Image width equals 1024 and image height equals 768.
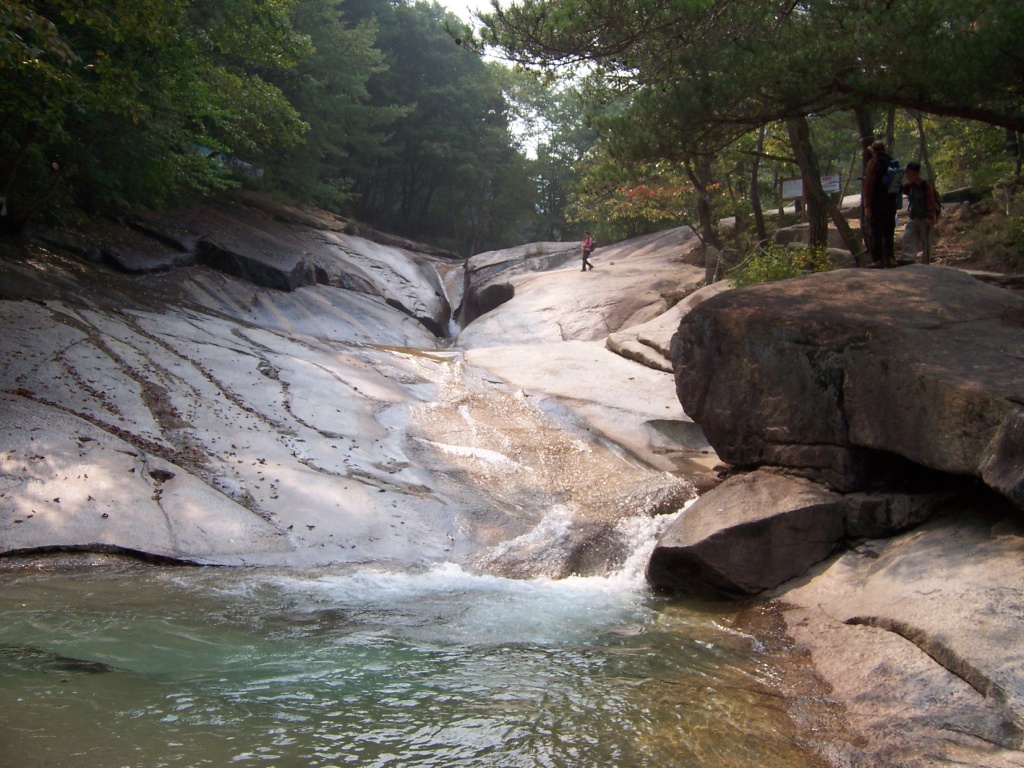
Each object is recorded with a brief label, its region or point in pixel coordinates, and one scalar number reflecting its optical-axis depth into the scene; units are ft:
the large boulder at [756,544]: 22.36
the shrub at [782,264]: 42.63
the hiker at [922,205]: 36.55
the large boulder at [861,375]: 20.07
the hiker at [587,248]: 82.69
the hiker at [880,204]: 33.14
